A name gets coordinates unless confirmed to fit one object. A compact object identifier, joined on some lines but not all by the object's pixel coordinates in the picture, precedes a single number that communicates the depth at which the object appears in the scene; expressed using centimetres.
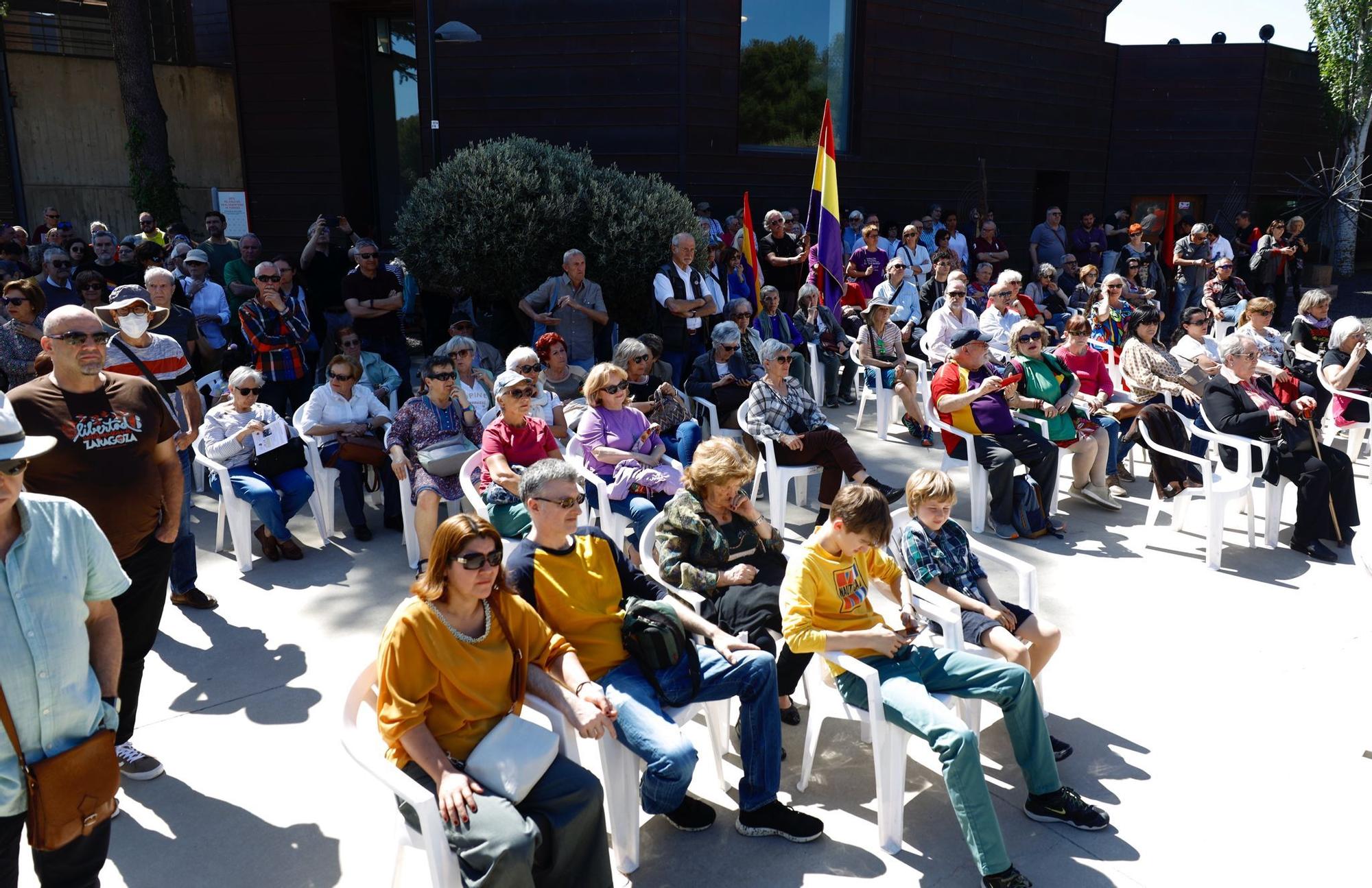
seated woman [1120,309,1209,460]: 678
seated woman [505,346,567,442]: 592
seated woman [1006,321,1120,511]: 667
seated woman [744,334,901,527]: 616
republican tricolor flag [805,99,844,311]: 915
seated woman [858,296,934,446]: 833
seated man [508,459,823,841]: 328
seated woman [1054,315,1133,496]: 706
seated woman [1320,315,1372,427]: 707
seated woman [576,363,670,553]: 555
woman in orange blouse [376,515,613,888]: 267
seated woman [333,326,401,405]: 707
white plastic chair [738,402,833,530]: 610
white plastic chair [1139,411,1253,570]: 572
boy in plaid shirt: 381
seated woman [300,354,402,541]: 613
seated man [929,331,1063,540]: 621
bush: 866
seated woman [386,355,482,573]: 566
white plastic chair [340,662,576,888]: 259
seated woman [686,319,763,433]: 721
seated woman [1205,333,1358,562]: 599
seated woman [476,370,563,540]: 504
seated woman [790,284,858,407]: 929
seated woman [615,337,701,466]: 642
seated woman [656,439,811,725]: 389
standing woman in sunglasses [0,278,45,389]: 552
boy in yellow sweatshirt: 333
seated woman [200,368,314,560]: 565
